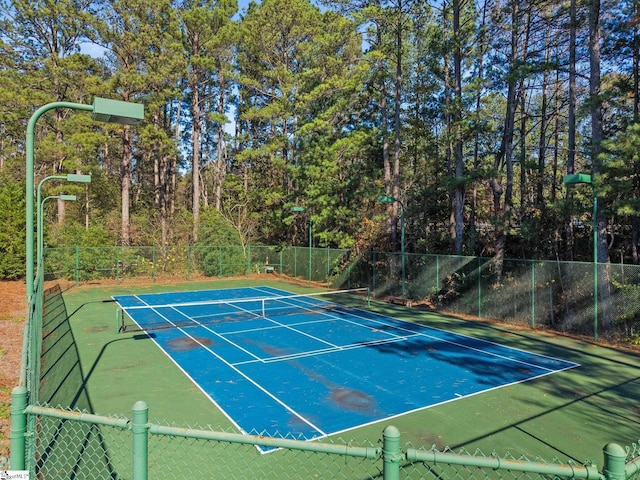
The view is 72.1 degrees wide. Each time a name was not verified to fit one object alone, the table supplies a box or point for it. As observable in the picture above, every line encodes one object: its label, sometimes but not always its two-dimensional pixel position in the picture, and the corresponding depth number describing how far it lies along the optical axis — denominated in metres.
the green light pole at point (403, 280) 21.11
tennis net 15.84
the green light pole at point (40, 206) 13.74
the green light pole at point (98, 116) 6.11
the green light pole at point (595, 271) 13.25
